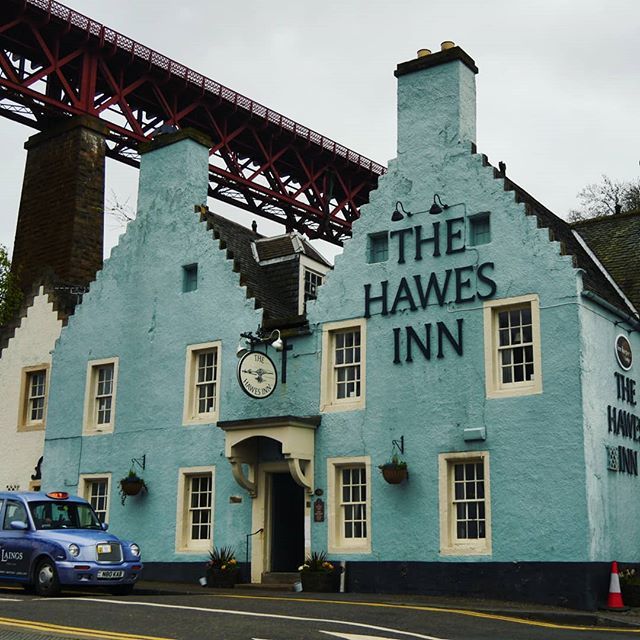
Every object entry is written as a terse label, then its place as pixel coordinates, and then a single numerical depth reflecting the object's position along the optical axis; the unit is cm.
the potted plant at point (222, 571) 2094
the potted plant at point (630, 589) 1748
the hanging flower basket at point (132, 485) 2311
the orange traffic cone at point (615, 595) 1709
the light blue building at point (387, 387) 1816
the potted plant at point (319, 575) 1956
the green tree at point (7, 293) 3119
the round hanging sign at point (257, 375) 2075
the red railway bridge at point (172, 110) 3816
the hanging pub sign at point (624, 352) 1959
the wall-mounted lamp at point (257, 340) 2148
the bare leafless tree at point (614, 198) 4766
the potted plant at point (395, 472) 1930
